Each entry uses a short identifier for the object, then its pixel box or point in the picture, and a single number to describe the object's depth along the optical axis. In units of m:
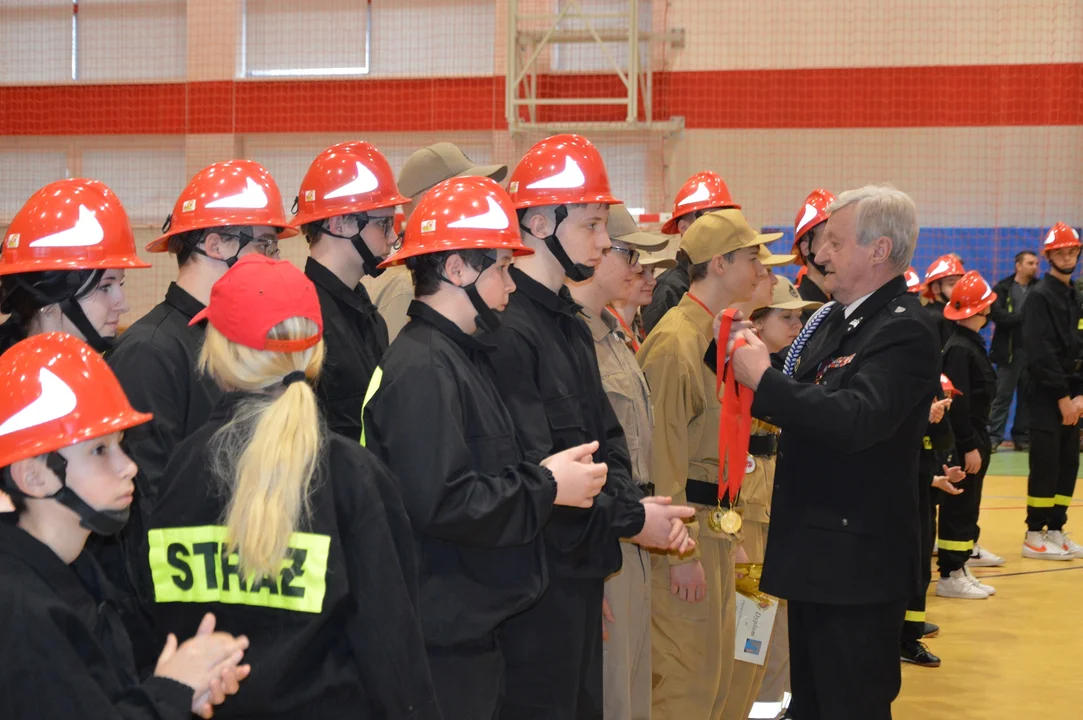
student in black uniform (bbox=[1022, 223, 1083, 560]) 9.48
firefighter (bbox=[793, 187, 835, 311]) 6.28
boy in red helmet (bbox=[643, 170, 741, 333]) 6.93
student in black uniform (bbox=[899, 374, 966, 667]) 6.78
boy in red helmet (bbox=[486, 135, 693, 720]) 3.46
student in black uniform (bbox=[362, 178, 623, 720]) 2.91
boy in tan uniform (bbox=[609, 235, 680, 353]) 5.67
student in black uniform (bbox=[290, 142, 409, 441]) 4.26
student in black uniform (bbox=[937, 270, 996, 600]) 8.22
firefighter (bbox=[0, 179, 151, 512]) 3.46
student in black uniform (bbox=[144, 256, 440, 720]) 2.45
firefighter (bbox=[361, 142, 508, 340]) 5.34
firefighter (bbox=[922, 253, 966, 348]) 8.96
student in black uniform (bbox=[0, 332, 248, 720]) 2.06
